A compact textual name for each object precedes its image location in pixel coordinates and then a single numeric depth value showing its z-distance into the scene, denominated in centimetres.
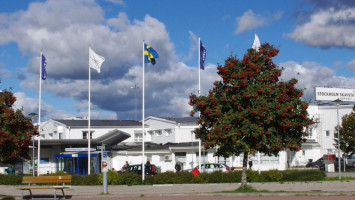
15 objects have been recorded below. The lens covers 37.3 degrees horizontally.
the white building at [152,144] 4797
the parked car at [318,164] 5654
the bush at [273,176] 3262
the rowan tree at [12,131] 2259
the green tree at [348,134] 5769
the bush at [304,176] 3260
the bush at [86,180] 3253
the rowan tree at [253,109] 2153
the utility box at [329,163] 4762
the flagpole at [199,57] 3463
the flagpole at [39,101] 4025
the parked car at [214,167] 4409
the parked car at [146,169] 4178
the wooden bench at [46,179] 2191
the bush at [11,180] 3434
